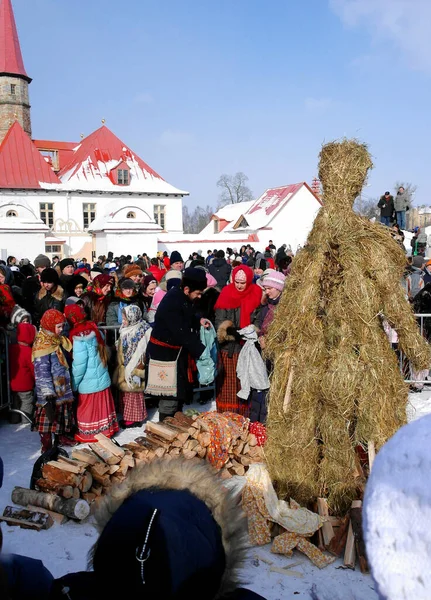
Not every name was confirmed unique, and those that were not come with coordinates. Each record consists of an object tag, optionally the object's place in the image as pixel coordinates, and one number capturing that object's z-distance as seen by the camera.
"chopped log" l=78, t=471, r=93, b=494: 4.57
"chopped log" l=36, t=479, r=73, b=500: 4.44
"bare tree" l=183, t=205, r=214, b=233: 107.88
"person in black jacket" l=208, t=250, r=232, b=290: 12.59
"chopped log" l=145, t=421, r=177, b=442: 5.11
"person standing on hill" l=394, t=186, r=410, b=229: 15.45
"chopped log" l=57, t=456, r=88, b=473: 4.65
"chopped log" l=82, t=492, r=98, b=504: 4.56
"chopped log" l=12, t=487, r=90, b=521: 4.28
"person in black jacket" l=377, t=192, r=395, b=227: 15.30
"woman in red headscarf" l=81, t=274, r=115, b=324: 7.12
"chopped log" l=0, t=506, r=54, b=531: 4.17
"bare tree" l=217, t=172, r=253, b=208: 81.19
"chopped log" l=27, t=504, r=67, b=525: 4.30
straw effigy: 3.76
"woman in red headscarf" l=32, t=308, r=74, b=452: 5.41
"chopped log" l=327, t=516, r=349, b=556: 3.75
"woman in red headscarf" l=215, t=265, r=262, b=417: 6.31
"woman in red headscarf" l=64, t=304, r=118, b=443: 5.79
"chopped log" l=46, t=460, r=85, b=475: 4.58
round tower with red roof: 43.62
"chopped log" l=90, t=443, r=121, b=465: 4.84
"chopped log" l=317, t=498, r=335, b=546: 3.80
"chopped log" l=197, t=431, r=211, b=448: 5.06
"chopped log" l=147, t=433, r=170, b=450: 5.04
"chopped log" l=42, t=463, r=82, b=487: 4.53
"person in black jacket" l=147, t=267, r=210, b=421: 5.45
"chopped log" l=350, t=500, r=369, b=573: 3.55
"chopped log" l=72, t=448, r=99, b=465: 4.78
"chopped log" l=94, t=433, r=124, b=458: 4.95
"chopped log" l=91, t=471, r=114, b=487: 4.64
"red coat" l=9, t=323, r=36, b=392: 6.48
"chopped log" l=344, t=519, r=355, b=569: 3.61
